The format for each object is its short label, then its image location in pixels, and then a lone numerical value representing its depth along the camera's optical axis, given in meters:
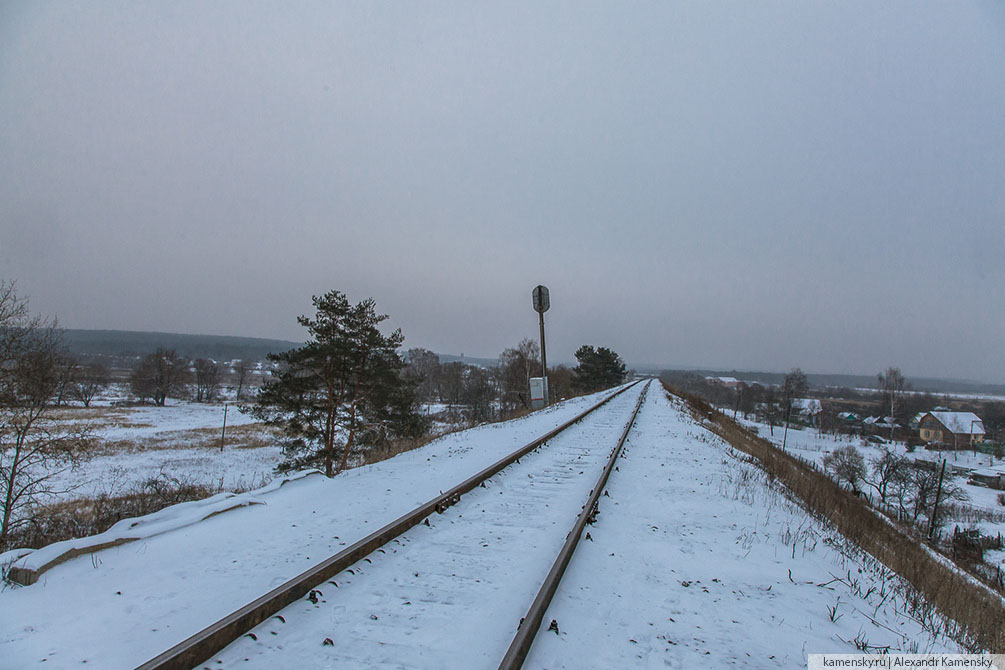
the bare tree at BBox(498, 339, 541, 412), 50.47
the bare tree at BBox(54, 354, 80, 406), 15.82
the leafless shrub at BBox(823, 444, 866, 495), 31.52
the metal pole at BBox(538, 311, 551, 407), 22.94
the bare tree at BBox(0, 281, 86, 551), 13.38
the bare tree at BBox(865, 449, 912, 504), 31.11
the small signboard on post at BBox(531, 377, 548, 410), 21.86
